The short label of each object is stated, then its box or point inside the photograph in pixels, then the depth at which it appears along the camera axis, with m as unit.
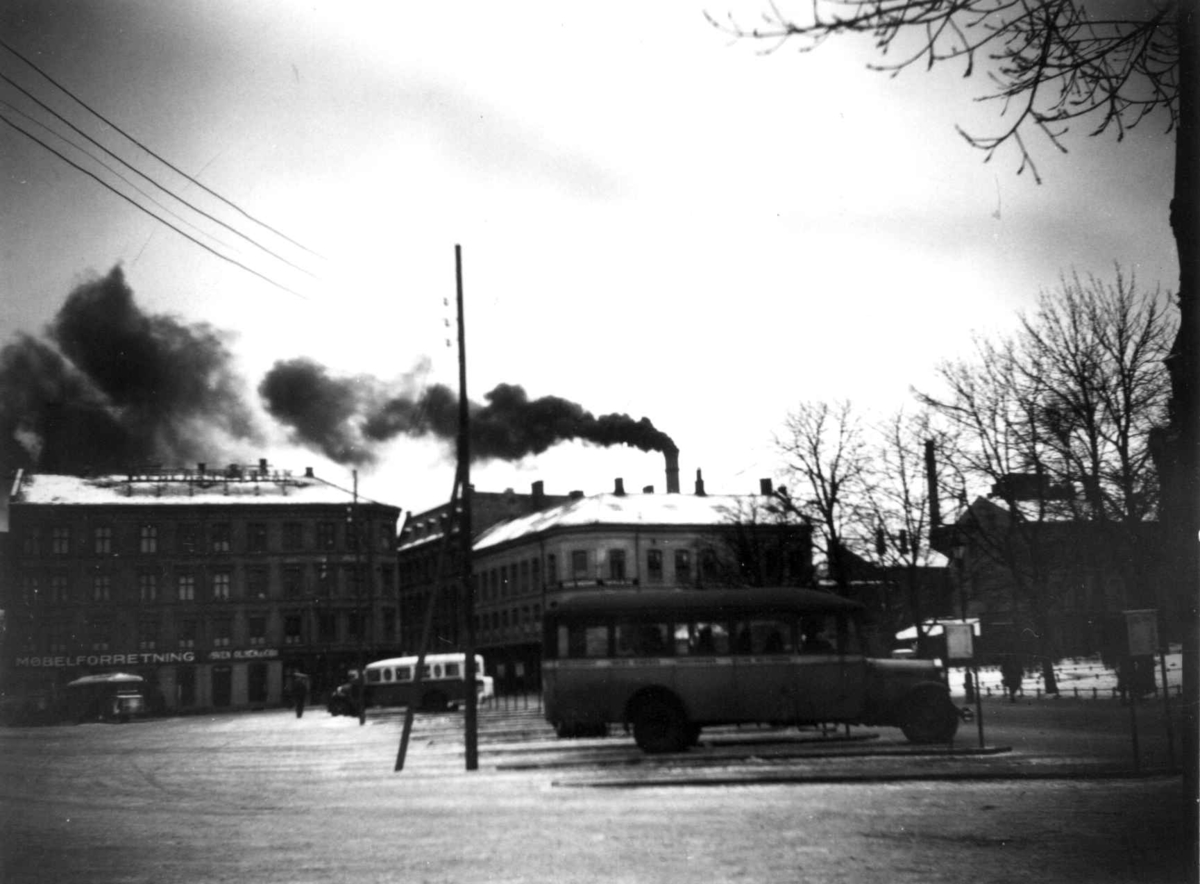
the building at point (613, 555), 52.91
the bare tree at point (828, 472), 48.28
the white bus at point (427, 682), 51.97
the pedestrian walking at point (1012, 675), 39.06
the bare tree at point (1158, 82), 8.20
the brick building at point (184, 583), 59.66
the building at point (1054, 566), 33.91
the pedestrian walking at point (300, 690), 51.84
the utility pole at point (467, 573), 21.58
